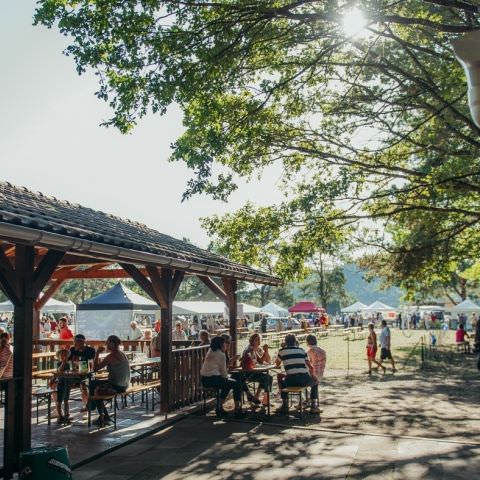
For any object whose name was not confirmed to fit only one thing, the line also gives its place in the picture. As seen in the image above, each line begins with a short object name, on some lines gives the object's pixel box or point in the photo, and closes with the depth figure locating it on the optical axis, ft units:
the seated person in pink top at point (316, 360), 36.82
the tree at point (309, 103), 28.32
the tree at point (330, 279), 178.02
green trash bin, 16.93
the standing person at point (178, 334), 52.54
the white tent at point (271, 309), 154.57
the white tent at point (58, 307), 108.88
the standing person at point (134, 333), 56.85
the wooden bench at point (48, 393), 31.33
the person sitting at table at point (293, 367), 34.32
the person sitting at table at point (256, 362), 35.86
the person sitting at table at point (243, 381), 35.52
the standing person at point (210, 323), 114.62
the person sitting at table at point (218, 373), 34.09
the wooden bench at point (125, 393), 30.31
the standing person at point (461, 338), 79.83
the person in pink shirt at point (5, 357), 34.01
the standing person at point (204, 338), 42.37
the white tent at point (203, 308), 112.37
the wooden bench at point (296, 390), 33.27
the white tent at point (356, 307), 175.11
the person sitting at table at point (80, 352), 33.24
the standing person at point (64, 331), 57.98
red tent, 156.56
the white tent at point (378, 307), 181.43
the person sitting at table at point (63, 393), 32.09
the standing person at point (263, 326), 126.30
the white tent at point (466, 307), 121.48
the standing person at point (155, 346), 45.68
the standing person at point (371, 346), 55.26
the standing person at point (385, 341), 58.65
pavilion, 20.63
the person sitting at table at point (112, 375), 31.04
